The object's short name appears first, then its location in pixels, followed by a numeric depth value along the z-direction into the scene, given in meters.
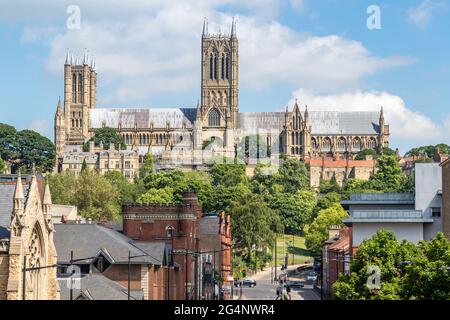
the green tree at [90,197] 178.25
